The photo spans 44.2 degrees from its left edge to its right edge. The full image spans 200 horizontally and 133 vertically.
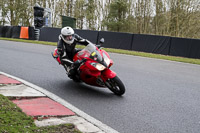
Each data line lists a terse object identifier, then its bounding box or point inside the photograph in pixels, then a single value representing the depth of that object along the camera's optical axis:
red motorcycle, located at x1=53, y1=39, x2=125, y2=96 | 5.75
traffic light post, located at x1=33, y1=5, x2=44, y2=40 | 25.53
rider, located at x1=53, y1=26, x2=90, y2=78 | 6.35
